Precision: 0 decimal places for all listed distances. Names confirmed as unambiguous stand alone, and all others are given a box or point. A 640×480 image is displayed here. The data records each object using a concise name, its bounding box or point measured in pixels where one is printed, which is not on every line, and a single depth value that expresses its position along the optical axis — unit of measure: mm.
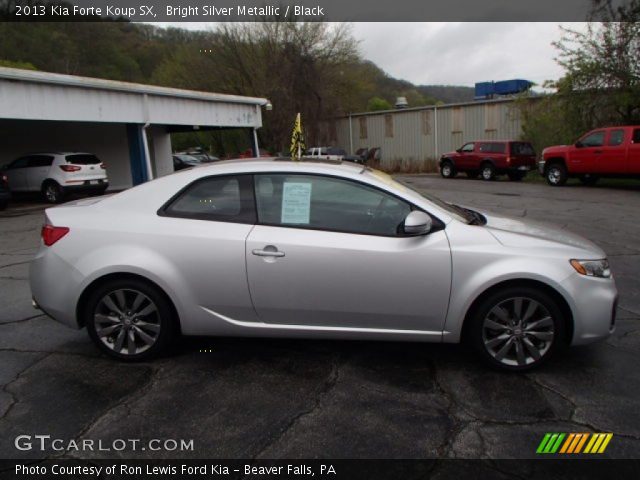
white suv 15430
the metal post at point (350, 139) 33016
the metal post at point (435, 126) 28078
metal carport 12656
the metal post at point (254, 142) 21203
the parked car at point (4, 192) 13899
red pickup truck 15133
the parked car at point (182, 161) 26500
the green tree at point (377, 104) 45428
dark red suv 20141
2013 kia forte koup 3357
